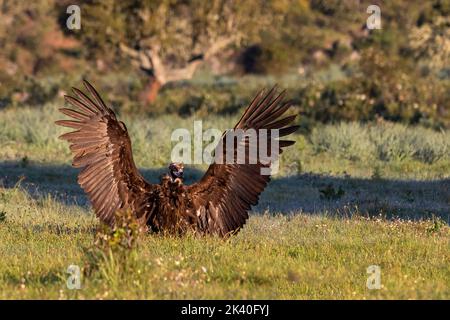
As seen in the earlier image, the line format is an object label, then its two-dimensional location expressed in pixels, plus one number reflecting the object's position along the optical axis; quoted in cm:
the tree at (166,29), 3294
